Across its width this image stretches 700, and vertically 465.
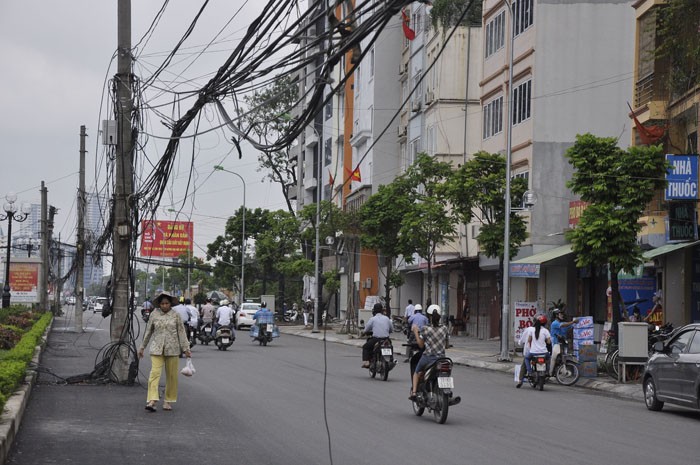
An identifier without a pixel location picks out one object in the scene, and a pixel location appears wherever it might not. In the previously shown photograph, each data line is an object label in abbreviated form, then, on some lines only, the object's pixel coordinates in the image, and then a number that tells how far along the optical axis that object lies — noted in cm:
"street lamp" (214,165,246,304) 8244
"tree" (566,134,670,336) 2547
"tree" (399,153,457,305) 4403
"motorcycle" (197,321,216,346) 3916
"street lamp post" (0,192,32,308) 4675
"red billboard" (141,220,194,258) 9256
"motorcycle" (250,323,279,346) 4041
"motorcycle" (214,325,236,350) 3581
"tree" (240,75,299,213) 6717
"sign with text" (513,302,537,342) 3378
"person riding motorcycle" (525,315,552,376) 2286
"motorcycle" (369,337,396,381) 2394
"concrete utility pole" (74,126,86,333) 4500
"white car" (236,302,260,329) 6160
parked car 1767
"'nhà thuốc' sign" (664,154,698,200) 2767
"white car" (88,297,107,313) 11069
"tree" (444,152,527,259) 3544
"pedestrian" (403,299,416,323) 4376
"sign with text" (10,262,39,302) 5872
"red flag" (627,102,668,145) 3088
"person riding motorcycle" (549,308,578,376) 2508
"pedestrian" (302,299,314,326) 6756
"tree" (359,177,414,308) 4856
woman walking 1661
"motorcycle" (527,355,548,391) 2300
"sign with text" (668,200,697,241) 2875
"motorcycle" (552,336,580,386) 2472
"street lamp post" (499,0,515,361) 3206
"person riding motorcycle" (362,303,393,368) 2441
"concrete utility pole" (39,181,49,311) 5694
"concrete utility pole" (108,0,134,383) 2014
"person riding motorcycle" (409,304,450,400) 1628
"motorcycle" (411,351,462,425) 1562
